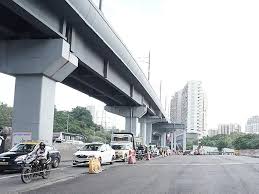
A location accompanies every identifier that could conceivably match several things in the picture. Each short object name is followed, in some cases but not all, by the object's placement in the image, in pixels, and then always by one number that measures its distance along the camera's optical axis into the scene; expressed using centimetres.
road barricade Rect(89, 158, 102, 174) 1551
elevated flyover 1502
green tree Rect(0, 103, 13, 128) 6525
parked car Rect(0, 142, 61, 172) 1415
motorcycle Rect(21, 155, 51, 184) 1163
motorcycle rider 1256
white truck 2565
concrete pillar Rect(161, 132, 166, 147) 9655
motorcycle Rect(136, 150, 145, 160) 3084
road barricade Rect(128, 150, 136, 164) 2441
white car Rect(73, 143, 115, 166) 1920
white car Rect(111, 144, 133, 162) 2559
